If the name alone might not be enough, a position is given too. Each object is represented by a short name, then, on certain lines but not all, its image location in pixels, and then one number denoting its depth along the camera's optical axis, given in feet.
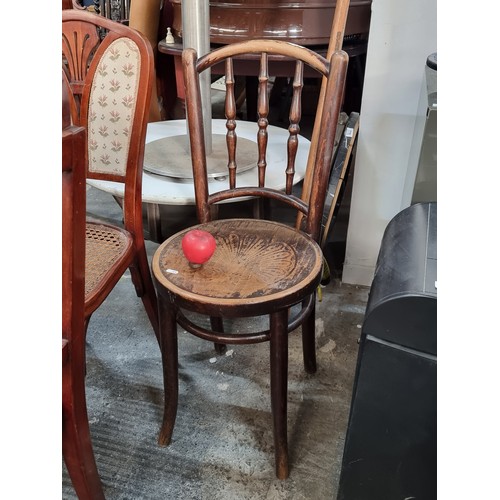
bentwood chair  3.70
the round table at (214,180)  5.24
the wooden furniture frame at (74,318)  2.26
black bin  2.81
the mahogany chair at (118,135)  4.48
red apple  3.86
